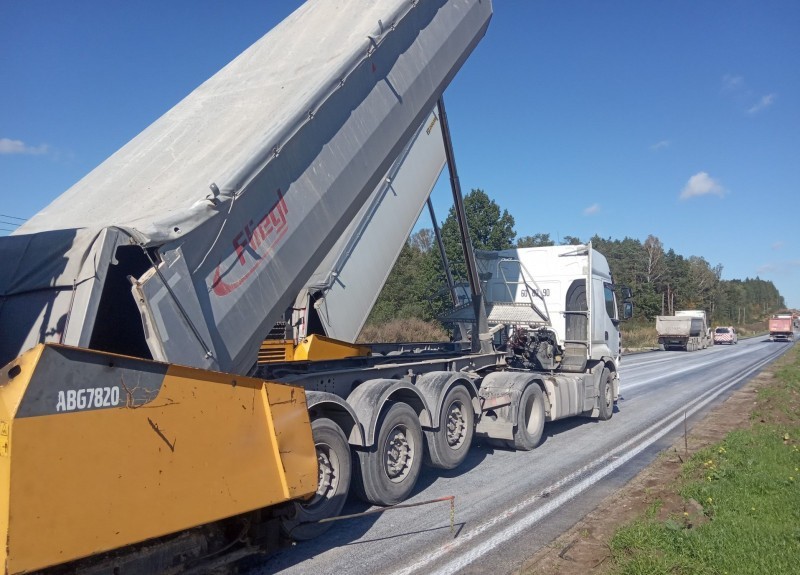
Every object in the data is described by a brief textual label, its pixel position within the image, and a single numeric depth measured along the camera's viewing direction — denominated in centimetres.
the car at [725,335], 5991
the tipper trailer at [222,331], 308
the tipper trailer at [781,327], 6638
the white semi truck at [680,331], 4497
